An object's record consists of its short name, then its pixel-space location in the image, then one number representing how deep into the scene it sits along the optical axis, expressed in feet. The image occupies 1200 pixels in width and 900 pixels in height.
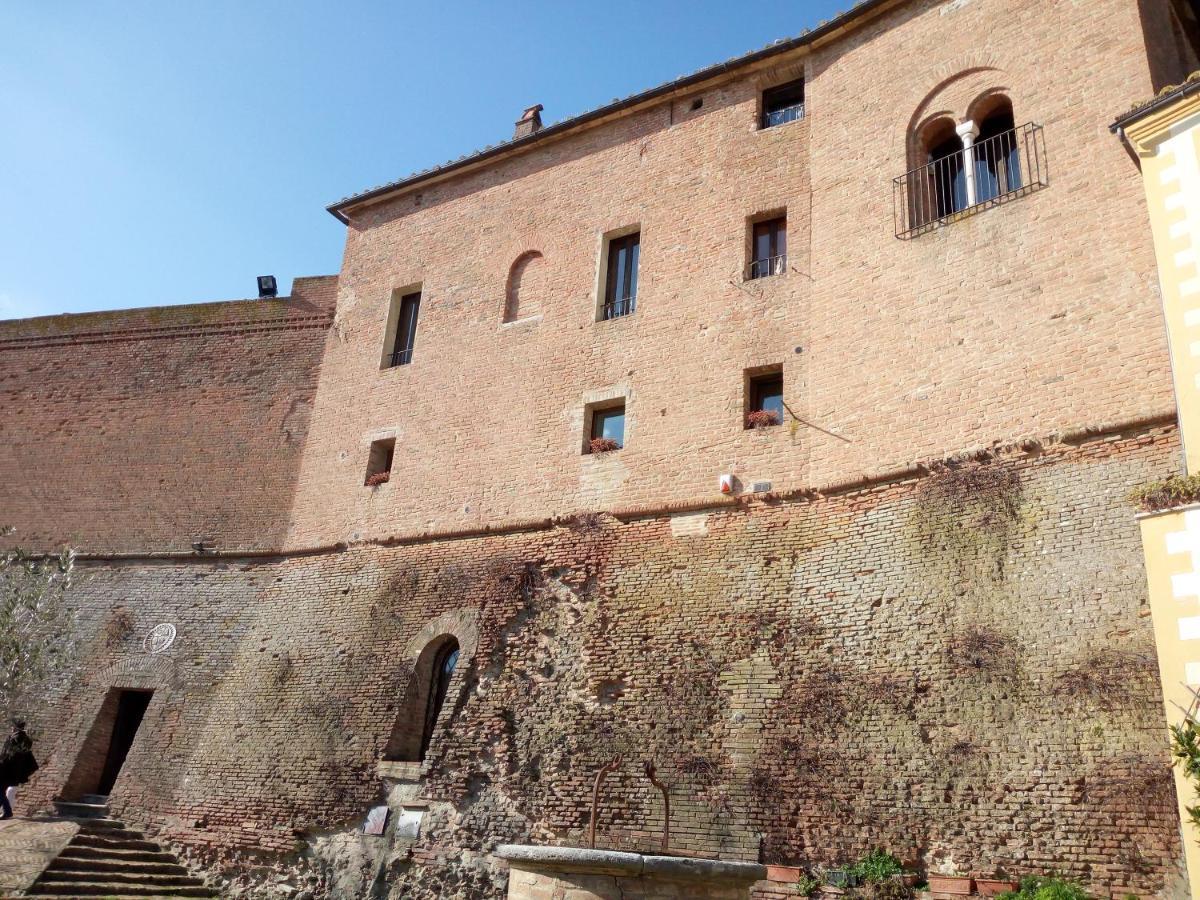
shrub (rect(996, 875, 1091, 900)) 25.29
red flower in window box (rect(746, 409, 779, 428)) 41.16
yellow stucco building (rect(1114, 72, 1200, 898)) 23.16
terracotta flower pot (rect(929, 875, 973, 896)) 27.58
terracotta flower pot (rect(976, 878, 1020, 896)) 26.91
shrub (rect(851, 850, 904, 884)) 28.84
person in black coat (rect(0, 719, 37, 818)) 50.37
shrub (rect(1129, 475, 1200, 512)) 24.12
